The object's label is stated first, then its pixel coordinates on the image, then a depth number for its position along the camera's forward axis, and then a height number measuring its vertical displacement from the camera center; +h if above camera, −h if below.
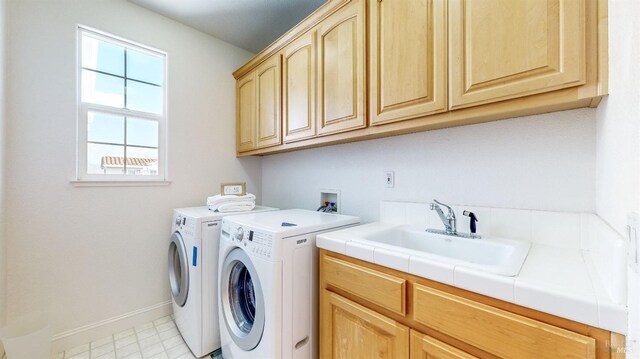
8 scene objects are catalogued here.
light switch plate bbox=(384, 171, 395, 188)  1.68 -0.01
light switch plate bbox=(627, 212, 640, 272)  0.50 -0.12
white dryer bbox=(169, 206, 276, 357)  1.71 -0.70
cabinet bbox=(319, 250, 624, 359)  0.64 -0.46
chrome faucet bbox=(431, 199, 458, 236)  1.30 -0.21
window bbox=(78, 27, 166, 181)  1.89 +0.55
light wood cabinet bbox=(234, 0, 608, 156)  0.84 +0.51
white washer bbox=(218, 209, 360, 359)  1.23 -0.57
